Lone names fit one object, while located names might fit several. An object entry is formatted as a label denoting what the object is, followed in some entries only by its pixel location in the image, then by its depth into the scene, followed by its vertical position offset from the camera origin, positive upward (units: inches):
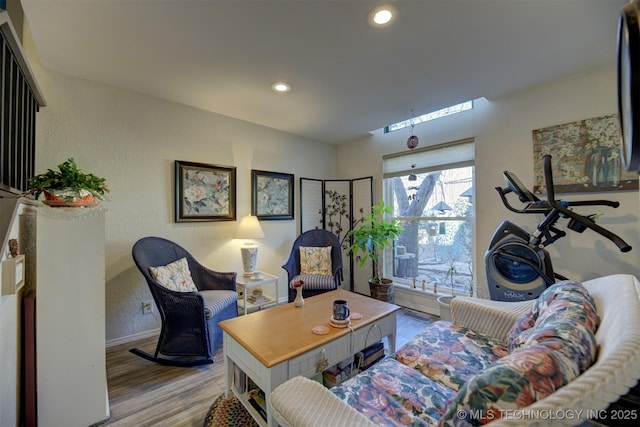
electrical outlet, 102.1 -36.0
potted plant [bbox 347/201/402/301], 130.1 -12.0
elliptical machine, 71.6 -11.4
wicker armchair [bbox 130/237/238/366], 81.1 -34.3
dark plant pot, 131.1 -39.4
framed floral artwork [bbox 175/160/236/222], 110.6 +12.2
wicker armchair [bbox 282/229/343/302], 117.2 -24.9
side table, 108.0 -29.6
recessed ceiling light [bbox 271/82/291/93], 93.9 +49.9
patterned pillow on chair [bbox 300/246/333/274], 130.2 -22.7
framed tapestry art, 82.1 +20.1
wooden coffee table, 53.3 -29.6
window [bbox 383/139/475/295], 119.8 +0.4
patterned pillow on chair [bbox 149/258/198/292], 86.0 -20.6
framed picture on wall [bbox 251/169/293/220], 134.9 +12.8
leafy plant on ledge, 56.8 +7.6
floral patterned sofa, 22.5 -18.4
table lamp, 117.3 -9.1
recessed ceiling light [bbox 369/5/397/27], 59.9 +49.4
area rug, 59.5 -48.6
